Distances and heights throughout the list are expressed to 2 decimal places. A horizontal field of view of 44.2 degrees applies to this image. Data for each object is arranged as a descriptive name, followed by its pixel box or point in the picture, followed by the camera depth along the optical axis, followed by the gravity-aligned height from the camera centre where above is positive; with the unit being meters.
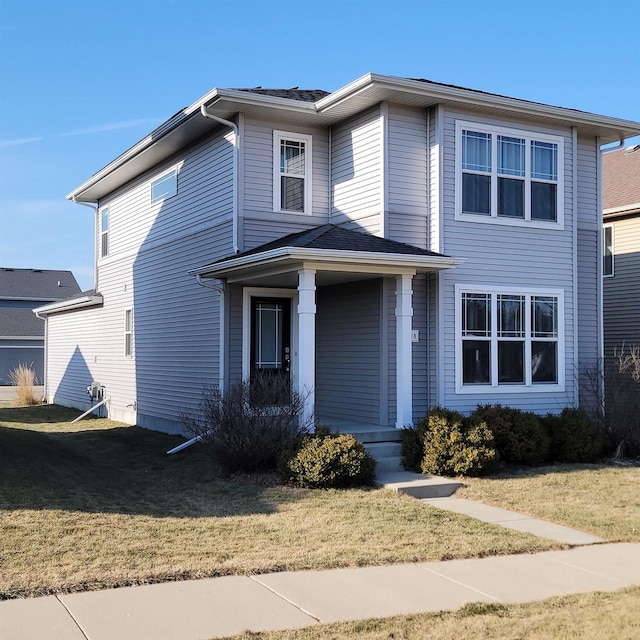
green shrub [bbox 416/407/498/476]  10.74 -1.38
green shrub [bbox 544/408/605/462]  12.15 -1.38
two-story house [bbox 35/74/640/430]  12.60 +1.74
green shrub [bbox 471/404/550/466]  11.50 -1.26
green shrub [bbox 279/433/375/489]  9.80 -1.45
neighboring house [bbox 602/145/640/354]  19.03 +2.08
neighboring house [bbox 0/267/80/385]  40.88 +2.09
